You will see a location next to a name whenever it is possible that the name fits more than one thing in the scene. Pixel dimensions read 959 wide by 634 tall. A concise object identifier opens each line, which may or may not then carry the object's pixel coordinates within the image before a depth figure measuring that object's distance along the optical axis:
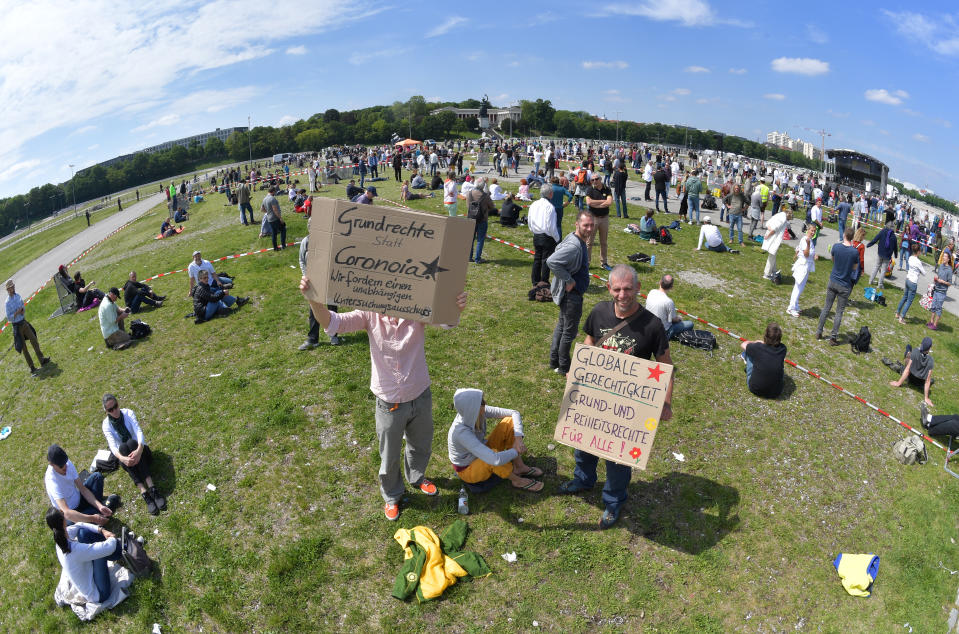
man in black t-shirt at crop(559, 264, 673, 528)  4.86
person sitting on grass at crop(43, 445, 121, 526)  6.08
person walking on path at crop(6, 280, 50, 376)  12.39
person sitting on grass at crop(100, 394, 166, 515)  6.76
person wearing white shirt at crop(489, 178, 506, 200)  22.29
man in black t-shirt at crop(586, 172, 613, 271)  12.48
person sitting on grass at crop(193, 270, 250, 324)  12.51
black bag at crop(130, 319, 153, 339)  12.51
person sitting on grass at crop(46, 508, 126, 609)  5.22
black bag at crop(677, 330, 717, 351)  10.15
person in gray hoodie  5.65
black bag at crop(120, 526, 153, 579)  5.57
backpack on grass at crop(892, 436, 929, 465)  7.47
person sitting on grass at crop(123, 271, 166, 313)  13.93
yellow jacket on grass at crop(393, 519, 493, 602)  5.06
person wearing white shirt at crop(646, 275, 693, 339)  9.41
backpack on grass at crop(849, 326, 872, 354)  10.85
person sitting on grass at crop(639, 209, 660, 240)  17.62
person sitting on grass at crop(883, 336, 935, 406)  9.45
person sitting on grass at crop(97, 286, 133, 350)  12.09
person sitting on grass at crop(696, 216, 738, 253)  16.91
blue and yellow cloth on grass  5.30
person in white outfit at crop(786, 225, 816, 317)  11.91
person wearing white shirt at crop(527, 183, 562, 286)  10.23
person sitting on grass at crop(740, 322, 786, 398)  8.44
